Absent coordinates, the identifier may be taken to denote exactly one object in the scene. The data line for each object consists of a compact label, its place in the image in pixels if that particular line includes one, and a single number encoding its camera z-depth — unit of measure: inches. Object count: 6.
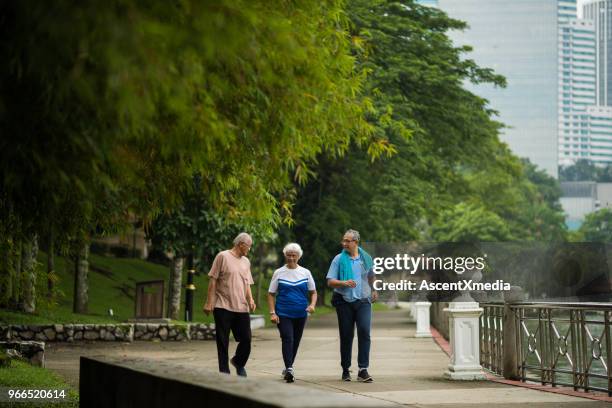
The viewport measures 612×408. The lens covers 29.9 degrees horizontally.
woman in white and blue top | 571.8
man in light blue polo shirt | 587.8
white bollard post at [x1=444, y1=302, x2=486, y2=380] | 604.7
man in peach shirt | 537.6
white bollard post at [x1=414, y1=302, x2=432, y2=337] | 1177.4
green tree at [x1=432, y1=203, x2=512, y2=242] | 4089.6
